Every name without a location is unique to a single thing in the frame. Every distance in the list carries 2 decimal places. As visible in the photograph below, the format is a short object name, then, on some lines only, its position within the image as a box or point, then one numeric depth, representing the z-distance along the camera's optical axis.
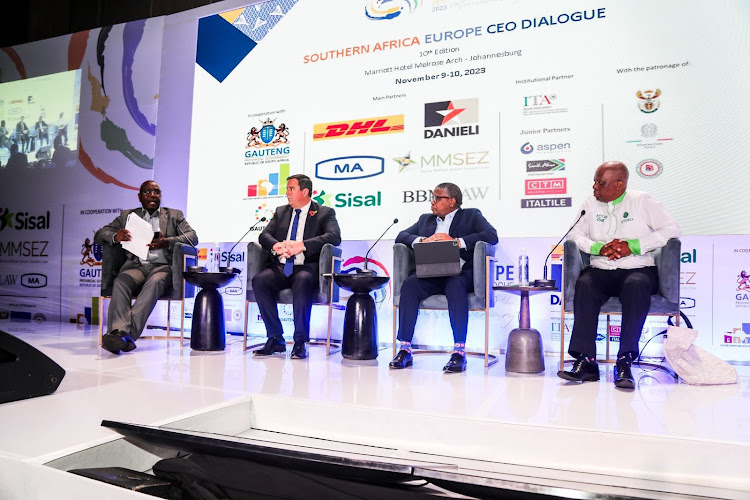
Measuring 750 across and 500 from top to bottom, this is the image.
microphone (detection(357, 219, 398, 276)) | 3.29
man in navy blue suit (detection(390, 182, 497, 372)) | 3.09
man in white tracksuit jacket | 2.64
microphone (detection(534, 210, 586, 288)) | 2.89
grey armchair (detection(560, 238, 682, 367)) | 2.75
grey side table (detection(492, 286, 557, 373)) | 2.95
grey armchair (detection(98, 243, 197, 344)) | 3.73
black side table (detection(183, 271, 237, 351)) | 3.56
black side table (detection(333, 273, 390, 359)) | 3.29
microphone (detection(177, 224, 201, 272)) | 3.56
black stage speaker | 1.77
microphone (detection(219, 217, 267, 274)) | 3.58
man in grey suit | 3.39
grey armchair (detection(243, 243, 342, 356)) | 3.47
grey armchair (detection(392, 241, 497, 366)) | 3.15
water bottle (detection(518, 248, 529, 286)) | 3.85
